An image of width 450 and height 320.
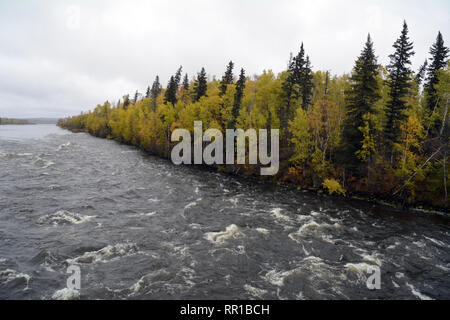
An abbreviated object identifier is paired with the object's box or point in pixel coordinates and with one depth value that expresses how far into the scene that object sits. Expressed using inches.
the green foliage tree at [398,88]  1035.3
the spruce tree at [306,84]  1562.5
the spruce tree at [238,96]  1566.2
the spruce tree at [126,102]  4437.5
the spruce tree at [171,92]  2401.6
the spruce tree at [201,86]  2094.5
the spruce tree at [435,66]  1123.3
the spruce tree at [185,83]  2822.3
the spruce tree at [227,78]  1891.9
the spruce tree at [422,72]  1877.7
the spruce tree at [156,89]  3732.8
